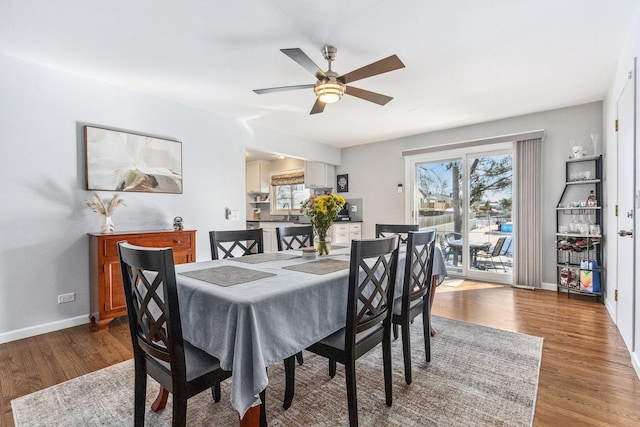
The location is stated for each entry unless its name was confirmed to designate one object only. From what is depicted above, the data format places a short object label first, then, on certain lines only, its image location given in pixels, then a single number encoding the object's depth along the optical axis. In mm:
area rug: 1668
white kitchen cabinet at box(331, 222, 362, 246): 5632
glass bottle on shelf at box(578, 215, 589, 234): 3805
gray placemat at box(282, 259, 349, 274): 1806
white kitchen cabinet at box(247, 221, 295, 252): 5805
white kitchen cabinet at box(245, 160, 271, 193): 7027
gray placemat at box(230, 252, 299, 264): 2179
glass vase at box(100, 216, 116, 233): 3039
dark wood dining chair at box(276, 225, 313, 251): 2900
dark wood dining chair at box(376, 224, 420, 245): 3289
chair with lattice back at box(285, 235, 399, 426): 1513
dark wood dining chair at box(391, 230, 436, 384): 1968
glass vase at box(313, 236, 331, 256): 2334
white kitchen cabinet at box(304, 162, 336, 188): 6227
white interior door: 2309
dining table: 1197
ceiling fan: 2045
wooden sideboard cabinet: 2881
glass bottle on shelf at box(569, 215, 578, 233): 3900
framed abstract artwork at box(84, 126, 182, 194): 3090
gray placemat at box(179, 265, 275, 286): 1572
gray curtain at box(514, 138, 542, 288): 4242
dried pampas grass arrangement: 2998
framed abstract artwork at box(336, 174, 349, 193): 6340
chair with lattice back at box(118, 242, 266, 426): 1220
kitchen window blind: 6641
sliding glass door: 4645
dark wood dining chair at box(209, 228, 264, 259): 2426
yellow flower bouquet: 2209
